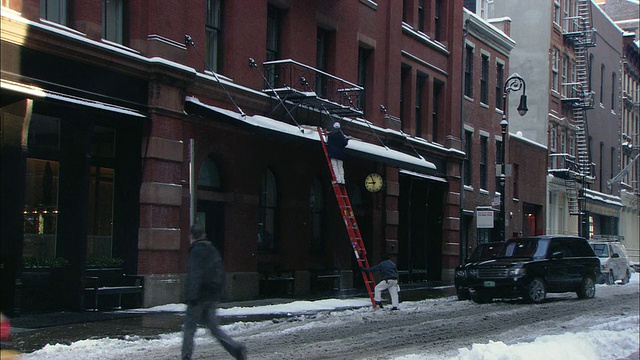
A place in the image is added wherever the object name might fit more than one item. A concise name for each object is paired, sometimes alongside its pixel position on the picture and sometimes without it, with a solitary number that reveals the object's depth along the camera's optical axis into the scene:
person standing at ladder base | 19.95
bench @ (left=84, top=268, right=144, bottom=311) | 17.53
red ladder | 20.66
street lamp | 30.91
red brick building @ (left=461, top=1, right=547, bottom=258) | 37.88
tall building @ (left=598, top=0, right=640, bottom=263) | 63.09
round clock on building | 27.83
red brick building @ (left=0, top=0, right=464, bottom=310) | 16.58
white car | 35.03
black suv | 22.22
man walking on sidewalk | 10.06
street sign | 30.25
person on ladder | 21.61
